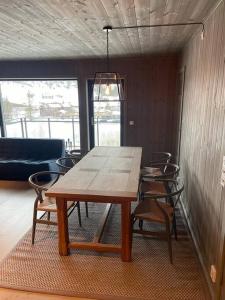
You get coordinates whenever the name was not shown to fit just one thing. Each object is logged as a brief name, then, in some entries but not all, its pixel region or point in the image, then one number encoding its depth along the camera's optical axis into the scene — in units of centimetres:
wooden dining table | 227
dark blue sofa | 476
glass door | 545
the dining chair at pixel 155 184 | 302
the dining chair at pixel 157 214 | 239
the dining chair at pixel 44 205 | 266
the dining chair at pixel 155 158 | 388
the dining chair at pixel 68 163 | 343
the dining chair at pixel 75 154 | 397
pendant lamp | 291
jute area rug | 211
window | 568
